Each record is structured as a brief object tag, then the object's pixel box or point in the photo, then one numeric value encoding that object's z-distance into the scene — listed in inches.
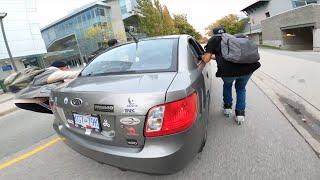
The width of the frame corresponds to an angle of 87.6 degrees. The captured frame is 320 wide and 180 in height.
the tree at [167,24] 954.7
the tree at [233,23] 1625.7
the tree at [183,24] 1705.0
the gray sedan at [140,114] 56.6
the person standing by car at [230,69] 95.9
